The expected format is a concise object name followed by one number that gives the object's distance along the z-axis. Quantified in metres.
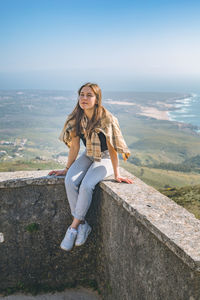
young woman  3.97
